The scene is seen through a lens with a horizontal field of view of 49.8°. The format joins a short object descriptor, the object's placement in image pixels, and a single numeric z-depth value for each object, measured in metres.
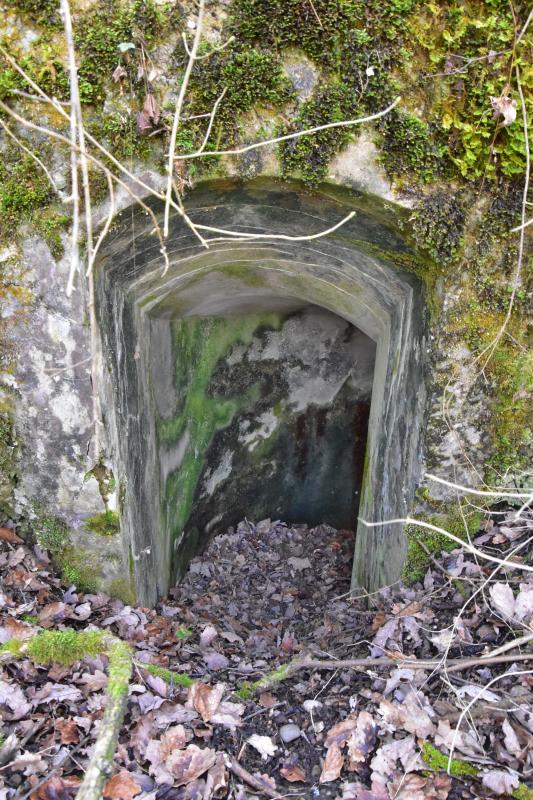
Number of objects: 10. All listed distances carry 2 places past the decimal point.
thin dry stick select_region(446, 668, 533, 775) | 2.17
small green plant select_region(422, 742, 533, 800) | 2.26
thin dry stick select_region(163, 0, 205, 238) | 1.94
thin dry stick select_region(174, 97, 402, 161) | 2.44
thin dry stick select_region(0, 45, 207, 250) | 1.90
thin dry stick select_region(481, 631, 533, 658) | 2.41
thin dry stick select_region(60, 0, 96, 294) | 1.91
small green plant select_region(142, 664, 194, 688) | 2.84
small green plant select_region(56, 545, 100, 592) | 3.47
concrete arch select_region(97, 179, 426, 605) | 3.06
